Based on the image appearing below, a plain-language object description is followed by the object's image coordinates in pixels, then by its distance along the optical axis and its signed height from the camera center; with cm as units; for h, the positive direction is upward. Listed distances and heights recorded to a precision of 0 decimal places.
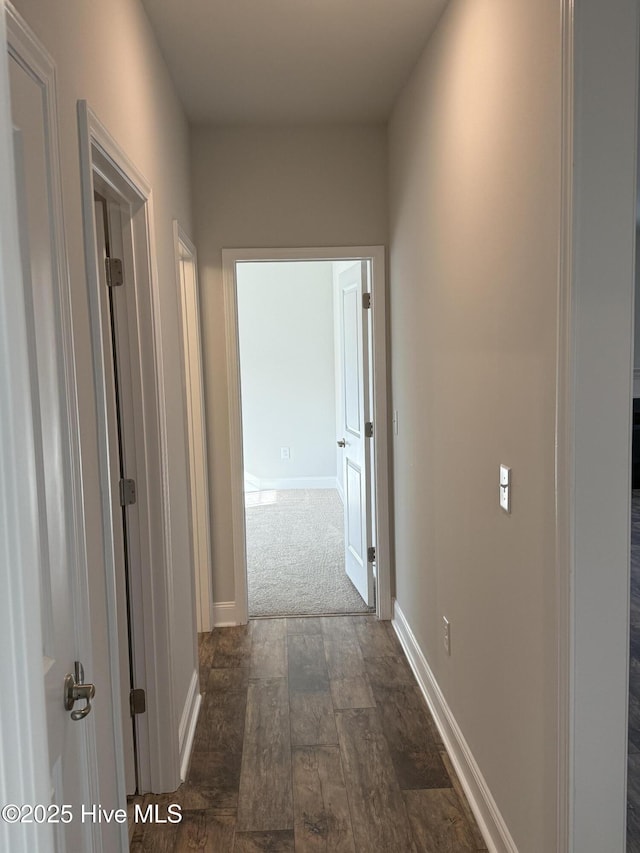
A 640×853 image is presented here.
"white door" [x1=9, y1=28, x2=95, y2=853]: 112 -10
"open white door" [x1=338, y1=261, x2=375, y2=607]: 393 -29
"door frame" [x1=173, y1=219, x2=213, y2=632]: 340 -38
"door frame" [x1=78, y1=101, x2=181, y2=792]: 222 -45
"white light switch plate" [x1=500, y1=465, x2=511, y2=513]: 185 -30
